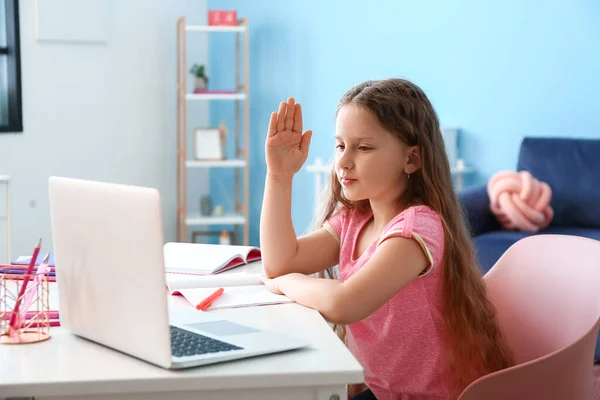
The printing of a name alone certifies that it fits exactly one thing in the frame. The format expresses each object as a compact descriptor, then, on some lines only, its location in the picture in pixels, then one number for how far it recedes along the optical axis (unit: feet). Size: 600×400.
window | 19.77
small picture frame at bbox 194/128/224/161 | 20.45
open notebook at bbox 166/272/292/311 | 9.77
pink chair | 9.42
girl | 9.95
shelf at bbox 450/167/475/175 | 18.67
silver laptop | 7.44
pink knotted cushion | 16.66
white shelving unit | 20.01
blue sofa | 16.79
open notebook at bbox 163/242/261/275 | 10.69
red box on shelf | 20.06
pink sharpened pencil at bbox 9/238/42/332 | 8.34
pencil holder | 8.46
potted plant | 20.28
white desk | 7.25
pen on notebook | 9.63
